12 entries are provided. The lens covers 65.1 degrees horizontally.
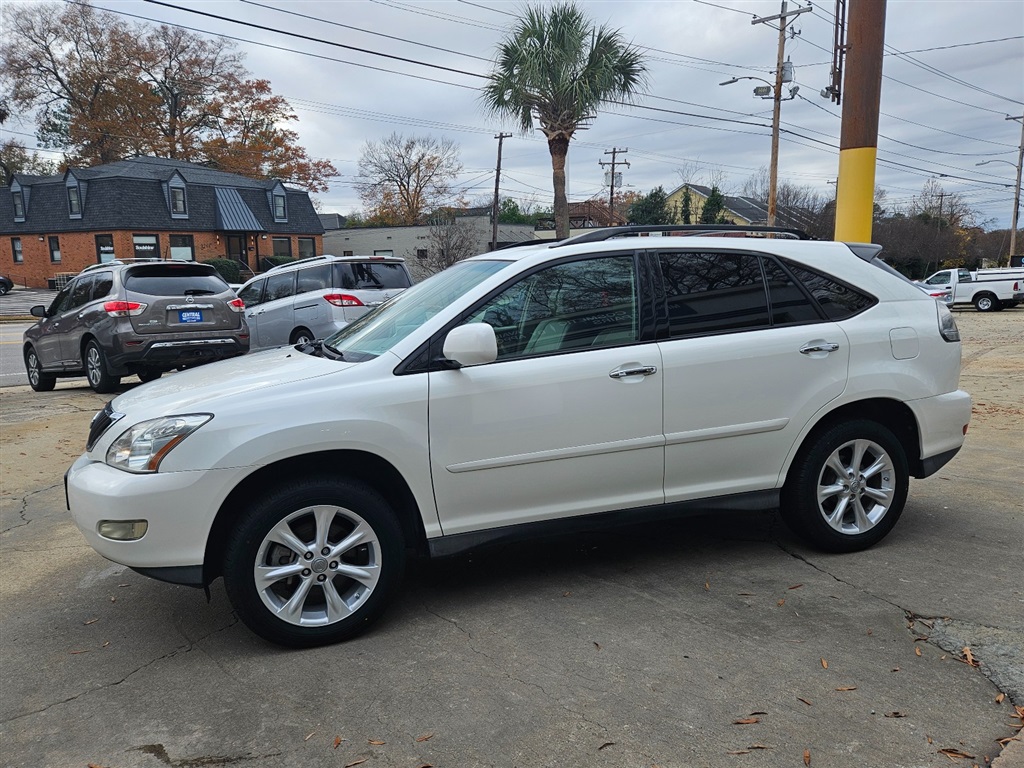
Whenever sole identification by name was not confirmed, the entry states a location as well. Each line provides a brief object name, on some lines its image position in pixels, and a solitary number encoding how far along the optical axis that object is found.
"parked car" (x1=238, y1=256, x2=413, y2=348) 12.88
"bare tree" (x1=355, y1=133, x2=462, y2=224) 63.94
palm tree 18.77
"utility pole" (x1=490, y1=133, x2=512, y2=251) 45.38
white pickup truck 28.83
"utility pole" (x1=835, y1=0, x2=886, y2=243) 8.12
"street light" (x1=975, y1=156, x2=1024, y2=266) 46.38
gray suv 10.48
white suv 3.38
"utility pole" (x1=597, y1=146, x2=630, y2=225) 62.04
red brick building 44.69
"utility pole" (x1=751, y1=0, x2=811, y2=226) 25.83
